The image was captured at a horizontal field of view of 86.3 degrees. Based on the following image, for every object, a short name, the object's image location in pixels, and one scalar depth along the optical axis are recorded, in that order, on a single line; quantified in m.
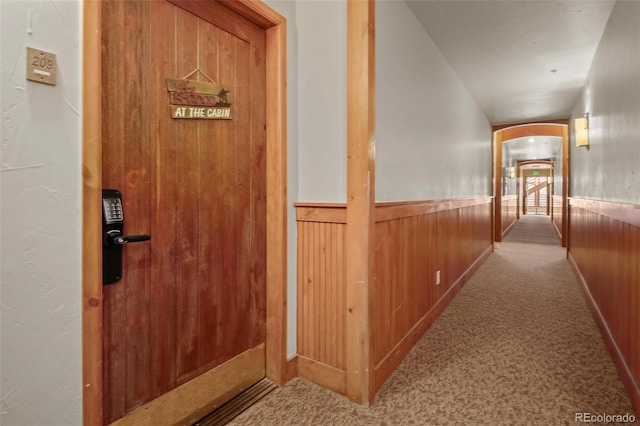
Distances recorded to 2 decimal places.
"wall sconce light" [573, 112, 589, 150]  3.86
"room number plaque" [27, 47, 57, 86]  0.96
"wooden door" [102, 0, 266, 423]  1.24
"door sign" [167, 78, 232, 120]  1.40
